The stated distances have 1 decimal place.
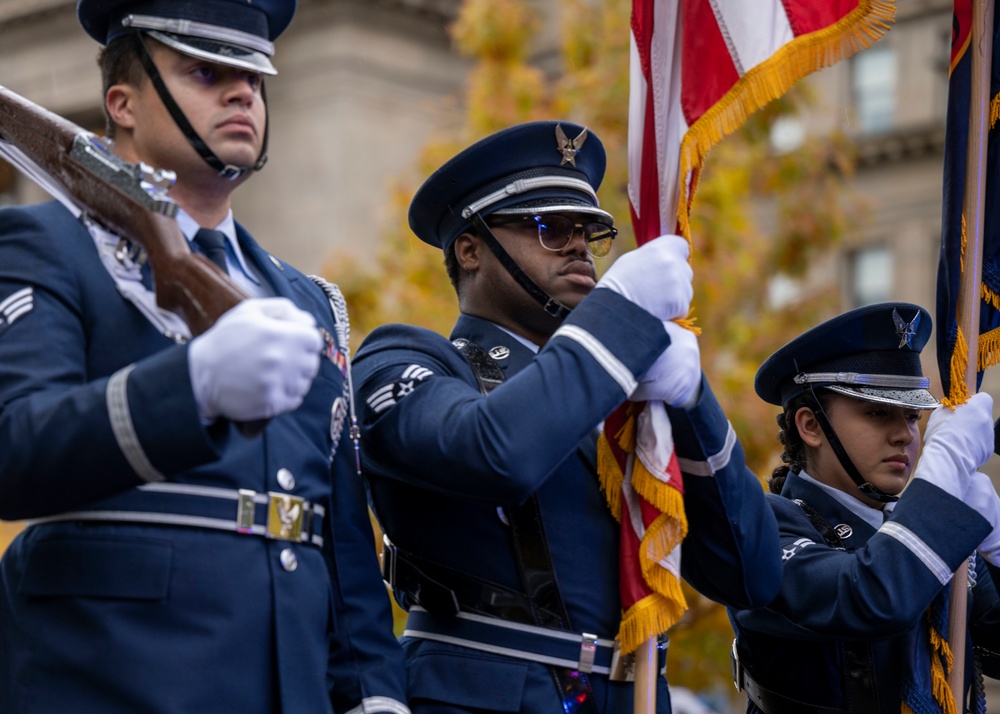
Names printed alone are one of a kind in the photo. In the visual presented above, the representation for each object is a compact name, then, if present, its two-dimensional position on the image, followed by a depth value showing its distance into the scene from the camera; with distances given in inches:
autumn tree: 1074.7
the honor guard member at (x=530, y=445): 286.8
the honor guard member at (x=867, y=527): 359.6
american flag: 311.0
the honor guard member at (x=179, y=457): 236.1
